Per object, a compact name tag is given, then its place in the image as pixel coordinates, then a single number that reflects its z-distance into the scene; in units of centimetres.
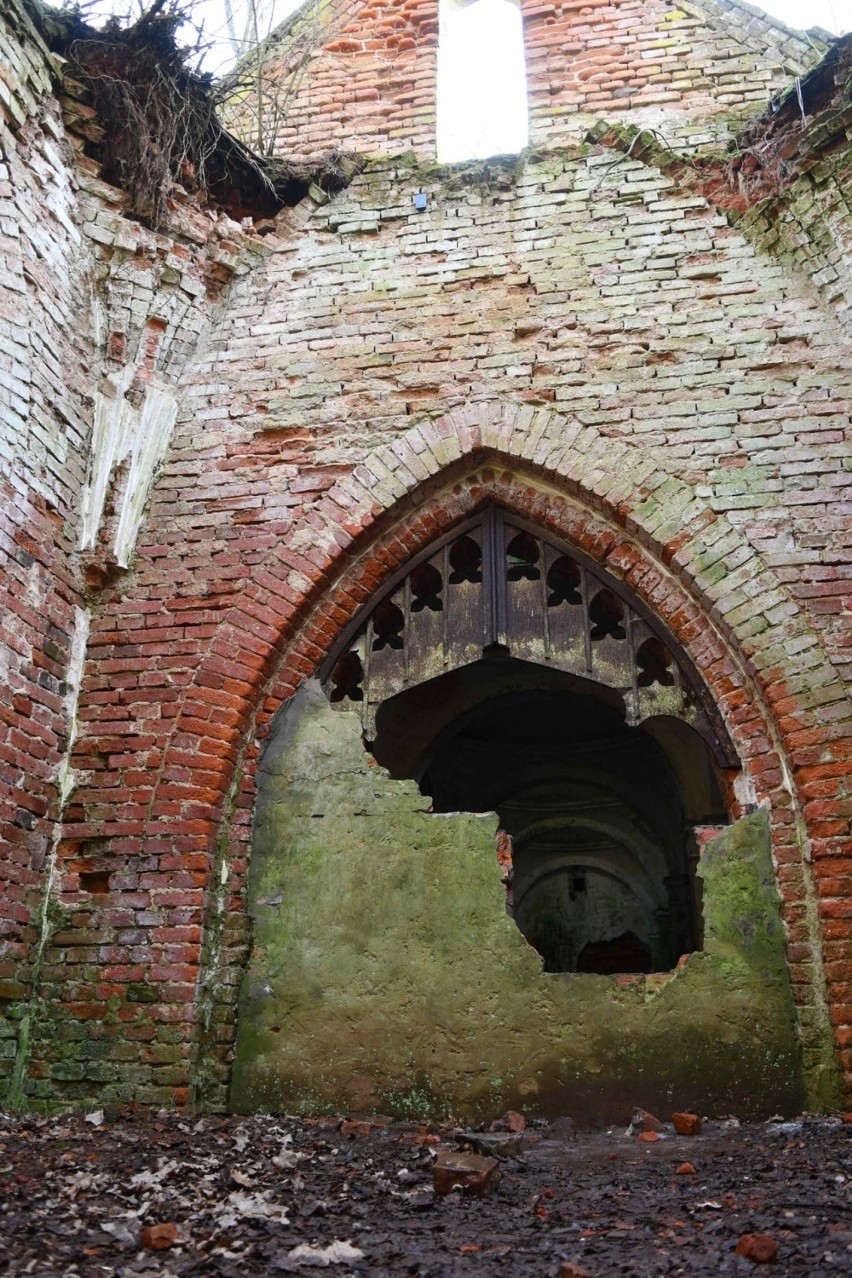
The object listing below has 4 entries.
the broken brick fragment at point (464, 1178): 303
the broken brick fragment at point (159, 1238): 249
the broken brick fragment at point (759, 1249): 231
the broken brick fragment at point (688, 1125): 391
